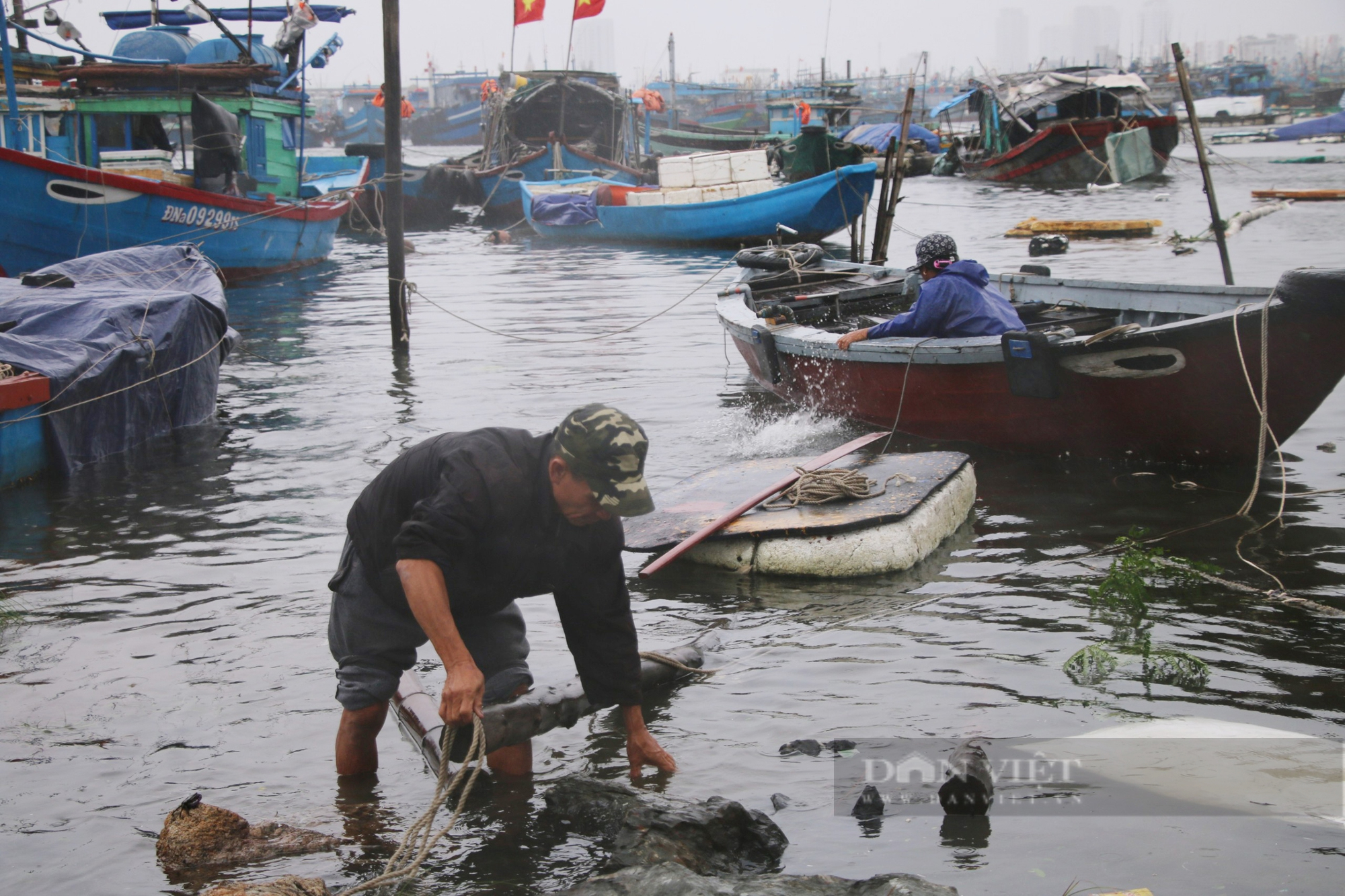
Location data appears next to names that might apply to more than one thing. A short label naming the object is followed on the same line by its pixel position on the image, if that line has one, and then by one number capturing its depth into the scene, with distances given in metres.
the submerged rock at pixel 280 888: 2.92
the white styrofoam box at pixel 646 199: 23.84
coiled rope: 5.94
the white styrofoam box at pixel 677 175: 24.28
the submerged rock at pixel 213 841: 3.25
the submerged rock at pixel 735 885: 2.72
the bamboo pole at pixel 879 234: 12.66
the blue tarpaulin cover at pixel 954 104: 43.31
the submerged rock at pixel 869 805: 3.46
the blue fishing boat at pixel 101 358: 7.48
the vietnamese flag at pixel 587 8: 25.77
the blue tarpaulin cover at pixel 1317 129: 50.59
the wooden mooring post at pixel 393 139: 11.12
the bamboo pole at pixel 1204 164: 8.73
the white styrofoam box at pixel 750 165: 23.67
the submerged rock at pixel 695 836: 3.07
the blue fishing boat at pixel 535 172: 30.98
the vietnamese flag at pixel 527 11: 24.41
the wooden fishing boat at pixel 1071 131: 33.44
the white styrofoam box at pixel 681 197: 23.36
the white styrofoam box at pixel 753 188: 23.27
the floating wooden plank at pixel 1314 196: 25.19
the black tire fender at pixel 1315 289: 5.91
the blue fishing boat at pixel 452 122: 76.62
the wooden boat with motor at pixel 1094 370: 6.35
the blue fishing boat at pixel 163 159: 14.94
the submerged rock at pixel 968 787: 3.38
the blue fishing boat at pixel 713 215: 20.80
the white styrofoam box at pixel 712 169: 23.94
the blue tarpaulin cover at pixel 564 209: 25.38
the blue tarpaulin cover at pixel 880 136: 42.59
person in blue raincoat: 7.68
